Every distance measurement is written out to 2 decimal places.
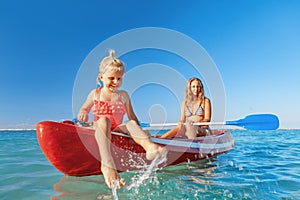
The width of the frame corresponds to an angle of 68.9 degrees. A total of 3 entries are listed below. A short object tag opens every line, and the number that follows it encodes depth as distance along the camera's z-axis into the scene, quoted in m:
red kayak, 2.44
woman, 4.61
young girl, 2.17
